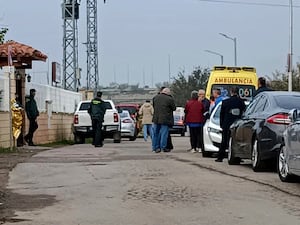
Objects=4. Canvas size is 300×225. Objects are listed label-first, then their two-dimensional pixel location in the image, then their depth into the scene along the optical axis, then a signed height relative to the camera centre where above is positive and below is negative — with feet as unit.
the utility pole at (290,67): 118.73 +7.16
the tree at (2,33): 105.60 +11.07
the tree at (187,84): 300.44 +11.74
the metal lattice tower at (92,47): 173.78 +15.39
